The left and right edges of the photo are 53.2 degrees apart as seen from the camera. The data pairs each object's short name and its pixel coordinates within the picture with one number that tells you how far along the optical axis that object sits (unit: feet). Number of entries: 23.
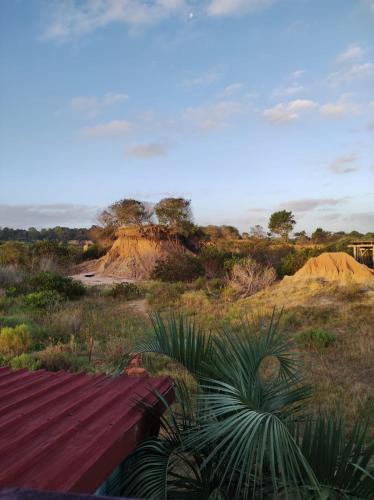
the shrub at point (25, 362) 24.60
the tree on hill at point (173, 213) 100.37
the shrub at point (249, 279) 60.39
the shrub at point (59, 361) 25.24
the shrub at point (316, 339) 29.43
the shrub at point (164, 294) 51.03
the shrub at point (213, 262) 77.77
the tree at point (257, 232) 170.75
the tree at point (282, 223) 170.81
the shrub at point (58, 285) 54.72
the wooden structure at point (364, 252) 76.64
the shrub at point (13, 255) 81.66
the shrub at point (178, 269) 76.48
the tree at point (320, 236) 163.04
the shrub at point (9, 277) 59.67
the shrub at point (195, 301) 47.31
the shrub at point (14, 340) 28.91
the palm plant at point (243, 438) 7.25
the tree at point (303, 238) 169.58
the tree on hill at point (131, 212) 99.60
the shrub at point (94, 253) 113.50
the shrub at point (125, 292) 59.06
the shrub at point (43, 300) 45.47
